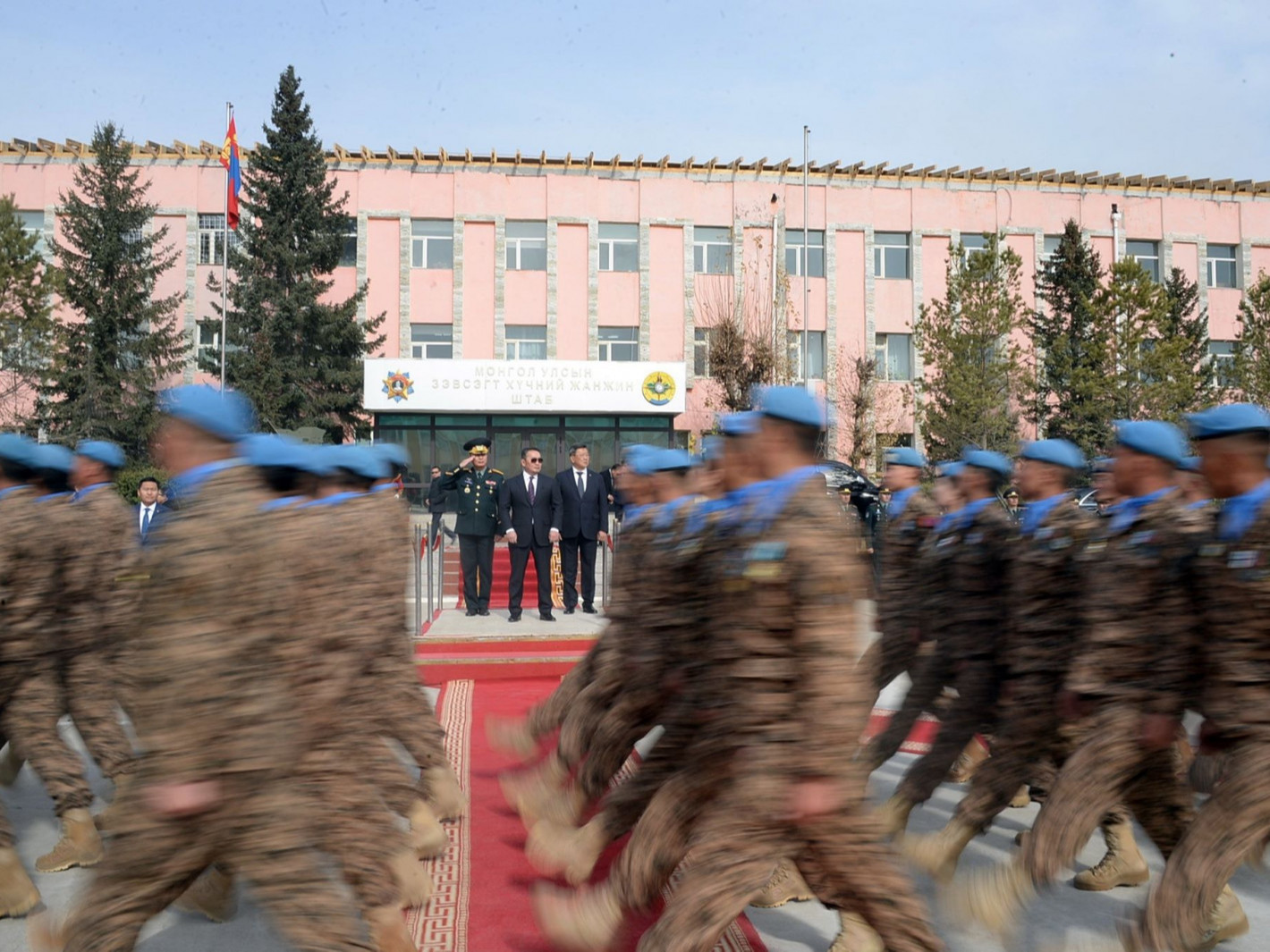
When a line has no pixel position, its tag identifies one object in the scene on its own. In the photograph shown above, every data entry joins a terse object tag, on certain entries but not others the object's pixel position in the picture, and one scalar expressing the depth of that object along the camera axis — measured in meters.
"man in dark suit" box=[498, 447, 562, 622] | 12.45
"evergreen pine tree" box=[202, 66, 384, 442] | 29.78
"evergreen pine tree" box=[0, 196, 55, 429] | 26.81
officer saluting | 12.40
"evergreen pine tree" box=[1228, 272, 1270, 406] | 30.44
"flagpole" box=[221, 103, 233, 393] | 27.42
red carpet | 4.27
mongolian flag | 27.34
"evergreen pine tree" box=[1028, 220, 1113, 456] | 31.12
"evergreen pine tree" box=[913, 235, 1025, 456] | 28.48
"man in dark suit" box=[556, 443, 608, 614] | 12.60
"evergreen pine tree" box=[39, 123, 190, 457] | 29.67
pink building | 32.34
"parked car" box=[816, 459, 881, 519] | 18.58
